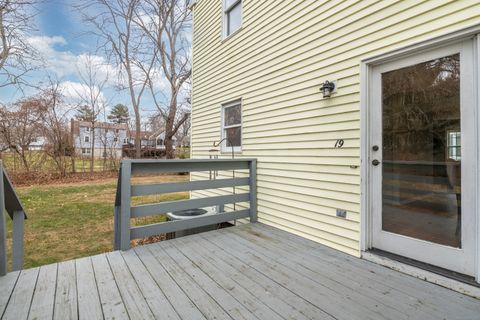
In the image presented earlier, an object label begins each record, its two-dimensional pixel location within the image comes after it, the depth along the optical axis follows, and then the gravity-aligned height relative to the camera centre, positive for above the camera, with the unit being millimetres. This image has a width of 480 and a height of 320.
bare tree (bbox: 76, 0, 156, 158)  11383 +6143
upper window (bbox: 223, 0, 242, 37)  4833 +2967
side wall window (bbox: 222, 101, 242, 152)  4750 +659
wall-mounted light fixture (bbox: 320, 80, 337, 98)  2828 +829
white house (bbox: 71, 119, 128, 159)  11842 +1061
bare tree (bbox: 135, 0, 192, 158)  12664 +6138
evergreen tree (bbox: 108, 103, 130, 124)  26417 +5165
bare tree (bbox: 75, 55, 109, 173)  11801 +3580
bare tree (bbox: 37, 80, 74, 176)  10047 +1532
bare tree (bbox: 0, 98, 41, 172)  9164 +1357
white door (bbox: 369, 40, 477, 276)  1950 +8
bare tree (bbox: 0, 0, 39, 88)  5613 +2965
